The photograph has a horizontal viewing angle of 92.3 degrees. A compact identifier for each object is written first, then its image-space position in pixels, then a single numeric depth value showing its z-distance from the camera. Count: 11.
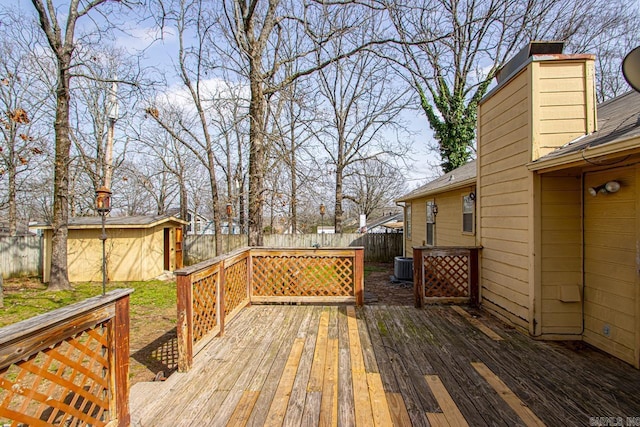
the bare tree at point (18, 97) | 8.38
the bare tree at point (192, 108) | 8.55
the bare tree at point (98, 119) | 8.46
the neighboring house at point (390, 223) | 20.50
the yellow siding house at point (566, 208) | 3.00
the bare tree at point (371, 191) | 24.38
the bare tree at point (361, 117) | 16.42
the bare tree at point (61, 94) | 8.20
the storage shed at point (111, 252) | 10.21
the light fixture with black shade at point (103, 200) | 6.34
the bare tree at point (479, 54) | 12.18
